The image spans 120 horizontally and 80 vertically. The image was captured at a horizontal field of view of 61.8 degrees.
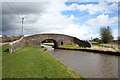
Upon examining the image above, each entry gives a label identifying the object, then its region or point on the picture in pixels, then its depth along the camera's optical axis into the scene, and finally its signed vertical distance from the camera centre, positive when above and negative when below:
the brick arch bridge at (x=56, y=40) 29.13 -0.02
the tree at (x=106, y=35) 34.13 +1.76
